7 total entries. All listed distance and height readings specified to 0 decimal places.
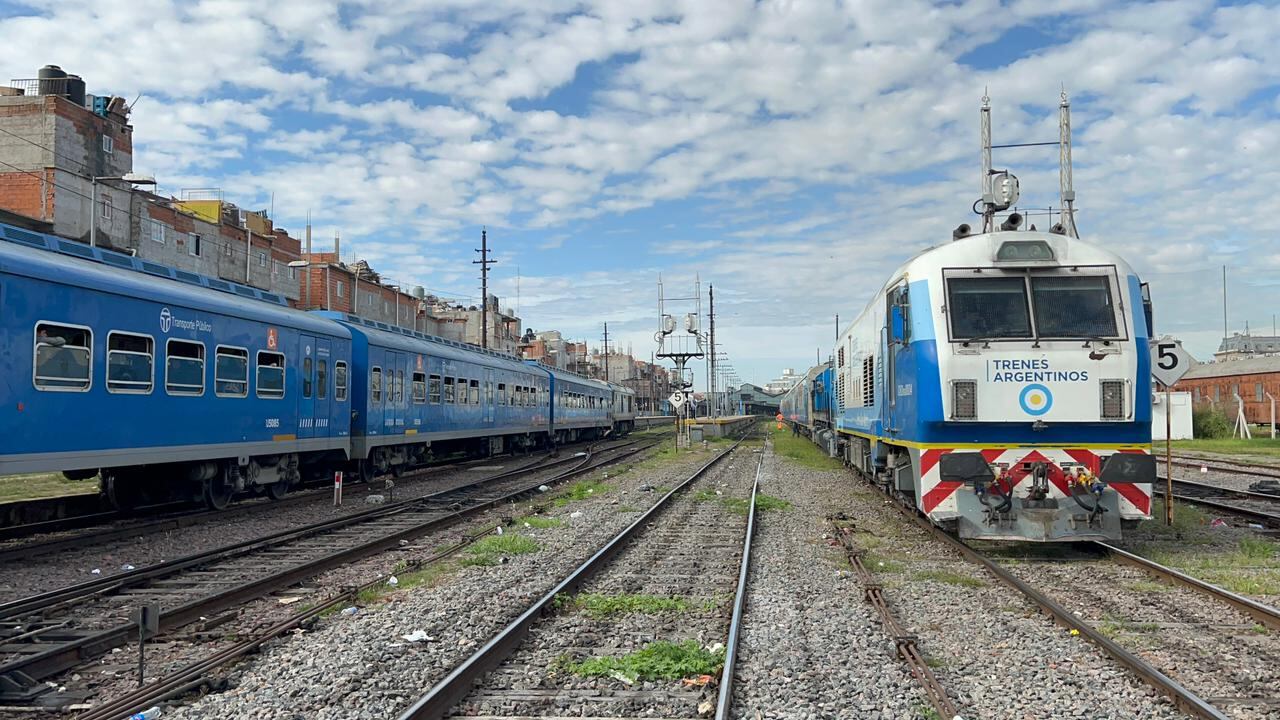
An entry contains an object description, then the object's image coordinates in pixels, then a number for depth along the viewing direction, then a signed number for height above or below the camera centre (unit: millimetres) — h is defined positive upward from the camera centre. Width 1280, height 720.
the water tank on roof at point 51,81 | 42844 +15950
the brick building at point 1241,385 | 45125 +1032
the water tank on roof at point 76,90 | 43438 +15717
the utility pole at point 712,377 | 53094 +2010
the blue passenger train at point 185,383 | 9602 +490
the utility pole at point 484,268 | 42316 +7045
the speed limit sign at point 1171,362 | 10438 +495
